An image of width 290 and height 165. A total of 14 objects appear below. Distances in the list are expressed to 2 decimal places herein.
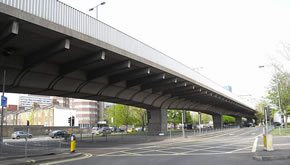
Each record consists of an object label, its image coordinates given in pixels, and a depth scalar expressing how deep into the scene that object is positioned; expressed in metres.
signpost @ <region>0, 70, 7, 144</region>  14.73
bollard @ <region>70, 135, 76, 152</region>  17.69
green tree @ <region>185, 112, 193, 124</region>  94.86
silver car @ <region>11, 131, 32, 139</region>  44.57
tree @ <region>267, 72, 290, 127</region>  31.08
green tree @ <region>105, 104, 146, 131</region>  60.91
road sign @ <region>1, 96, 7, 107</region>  14.73
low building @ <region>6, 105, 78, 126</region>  80.60
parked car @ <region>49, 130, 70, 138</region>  43.15
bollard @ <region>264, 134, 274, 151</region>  14.40
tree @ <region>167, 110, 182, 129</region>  73.19
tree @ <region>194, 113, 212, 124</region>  126.19
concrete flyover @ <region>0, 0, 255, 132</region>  12.49
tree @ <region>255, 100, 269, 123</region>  84.69
